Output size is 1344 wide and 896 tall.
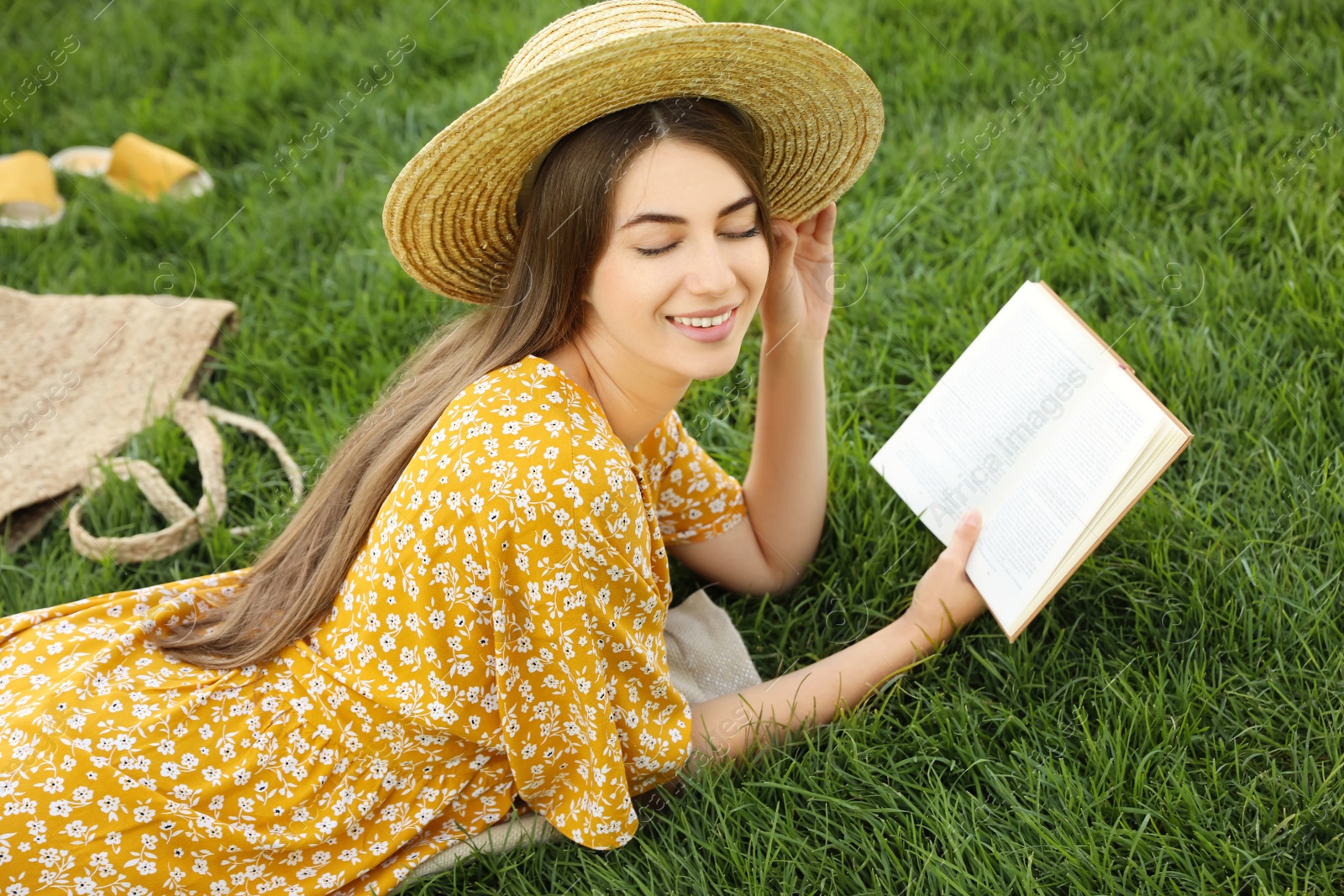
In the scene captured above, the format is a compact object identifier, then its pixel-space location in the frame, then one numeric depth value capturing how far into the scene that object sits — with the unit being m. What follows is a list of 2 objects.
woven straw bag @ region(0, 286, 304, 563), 2.80
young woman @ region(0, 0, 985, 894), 1.76
